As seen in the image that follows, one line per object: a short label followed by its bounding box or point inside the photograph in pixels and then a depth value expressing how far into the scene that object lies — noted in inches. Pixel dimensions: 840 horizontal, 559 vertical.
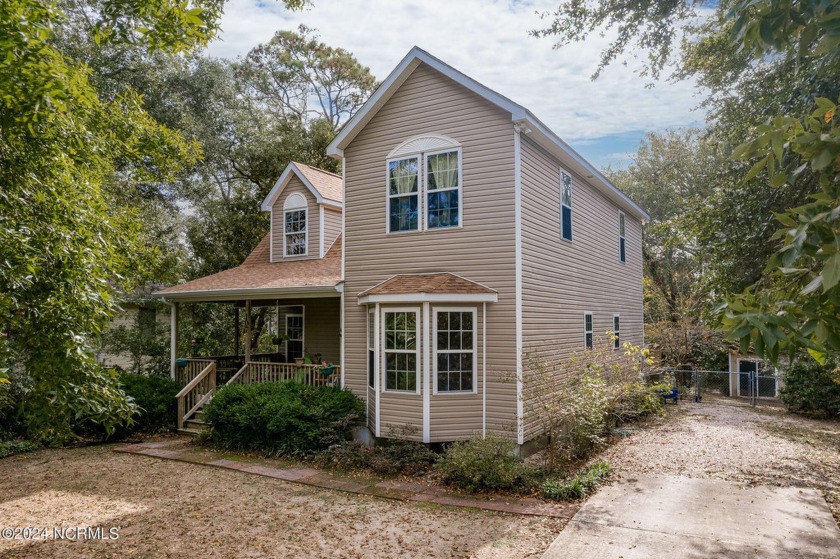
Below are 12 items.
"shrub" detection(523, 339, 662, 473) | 377.7
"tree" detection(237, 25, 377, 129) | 1105.4
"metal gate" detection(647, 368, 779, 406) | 759.1
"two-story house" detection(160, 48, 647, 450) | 398.6
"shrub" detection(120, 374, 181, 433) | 524.1
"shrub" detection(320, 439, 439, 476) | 376.8
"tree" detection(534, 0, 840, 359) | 103.0
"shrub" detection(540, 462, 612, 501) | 318.0
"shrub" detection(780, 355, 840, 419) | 608.1
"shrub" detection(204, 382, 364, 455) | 422.2
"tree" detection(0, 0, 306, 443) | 176.7
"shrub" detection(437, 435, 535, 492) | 333.7
